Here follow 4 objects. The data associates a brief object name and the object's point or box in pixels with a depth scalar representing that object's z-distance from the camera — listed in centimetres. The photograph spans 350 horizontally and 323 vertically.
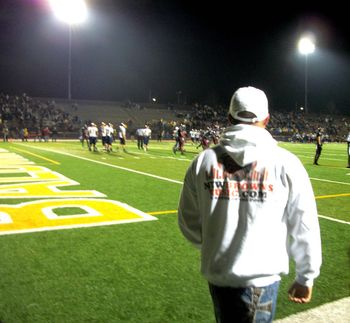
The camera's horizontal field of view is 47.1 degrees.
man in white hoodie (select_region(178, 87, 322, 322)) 190
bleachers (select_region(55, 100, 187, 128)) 5054
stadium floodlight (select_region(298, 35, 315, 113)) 5200
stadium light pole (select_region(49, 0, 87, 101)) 4053
